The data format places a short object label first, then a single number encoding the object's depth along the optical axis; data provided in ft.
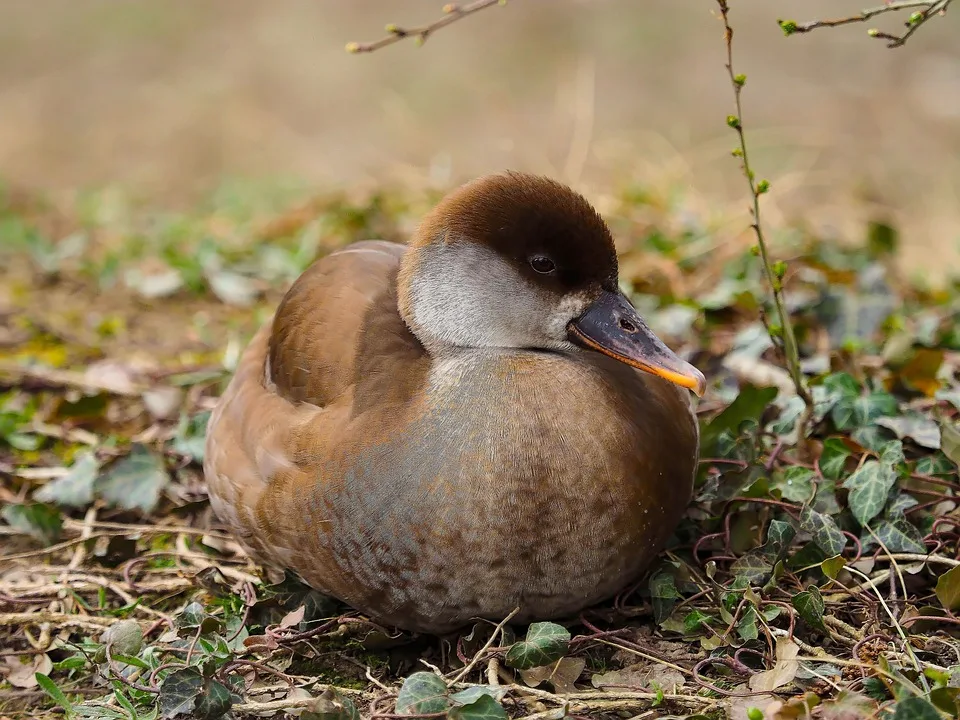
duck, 16.58
